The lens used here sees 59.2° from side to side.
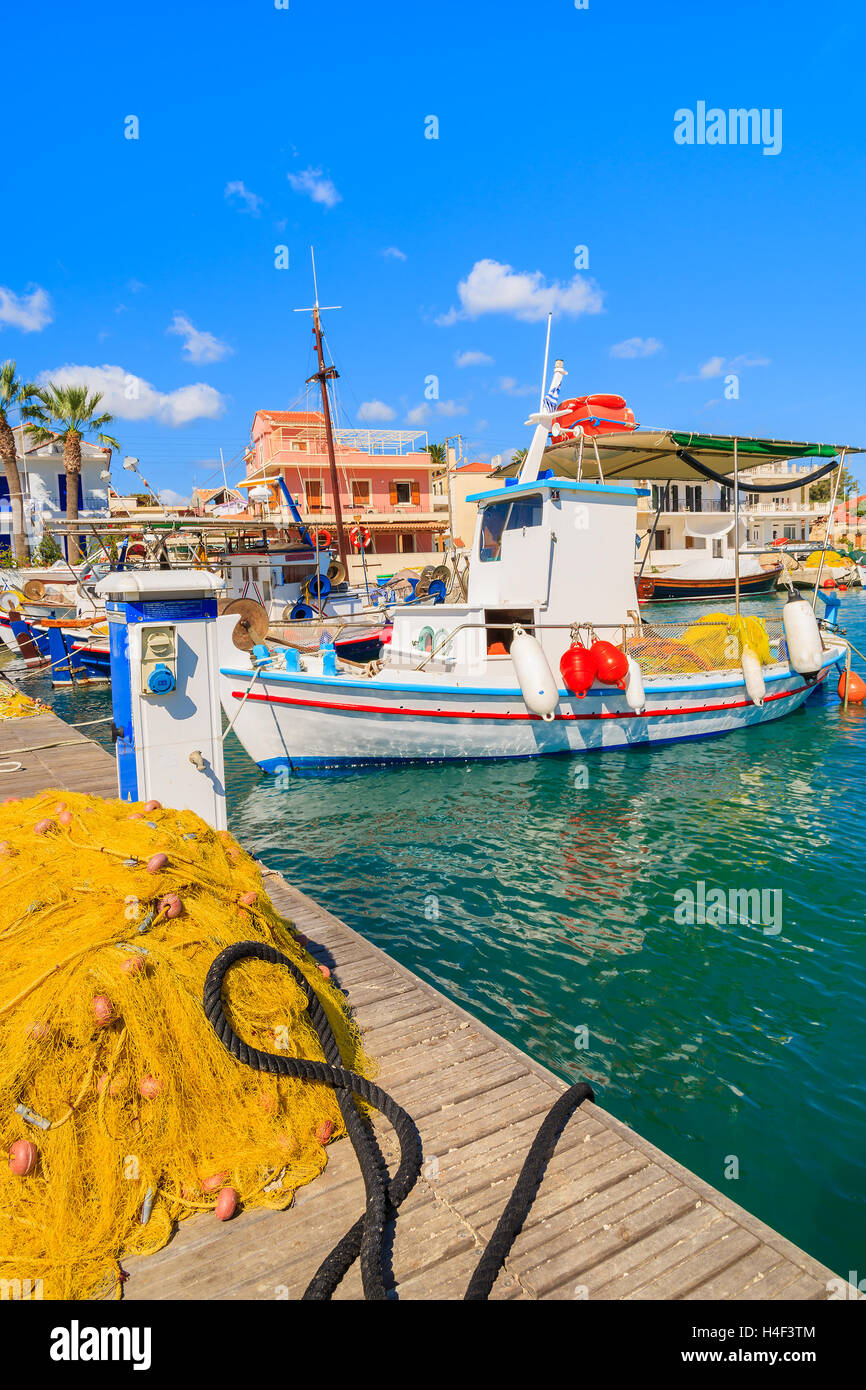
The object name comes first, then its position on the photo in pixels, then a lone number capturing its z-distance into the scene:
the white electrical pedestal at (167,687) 5.24
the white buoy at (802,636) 14.05
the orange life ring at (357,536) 31.03
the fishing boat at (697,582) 39.56
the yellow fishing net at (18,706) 13.50
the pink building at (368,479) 43.97
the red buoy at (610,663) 11.42
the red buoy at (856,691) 15.88
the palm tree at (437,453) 64.81
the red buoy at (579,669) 11.27
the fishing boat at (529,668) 11.41
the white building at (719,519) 52.31
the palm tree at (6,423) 35.97
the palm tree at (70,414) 35.78
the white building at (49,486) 42.53
